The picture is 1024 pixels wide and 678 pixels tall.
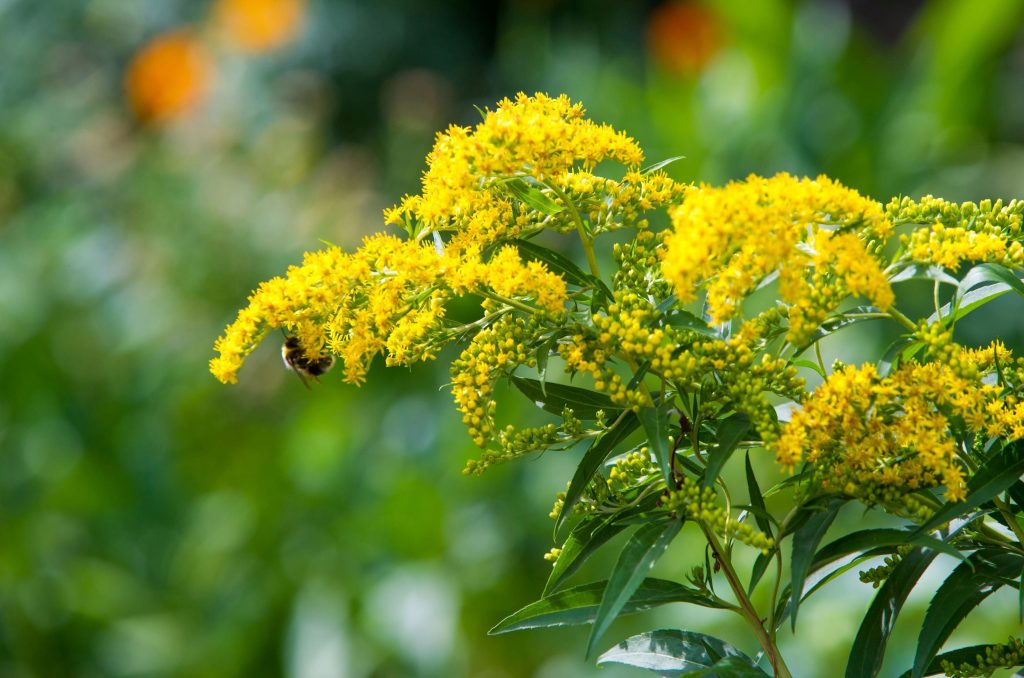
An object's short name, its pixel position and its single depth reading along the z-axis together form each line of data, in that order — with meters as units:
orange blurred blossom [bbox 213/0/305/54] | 19.41
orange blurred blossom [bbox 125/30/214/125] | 18.47
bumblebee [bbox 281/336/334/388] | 4.18
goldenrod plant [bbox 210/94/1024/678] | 2.30
